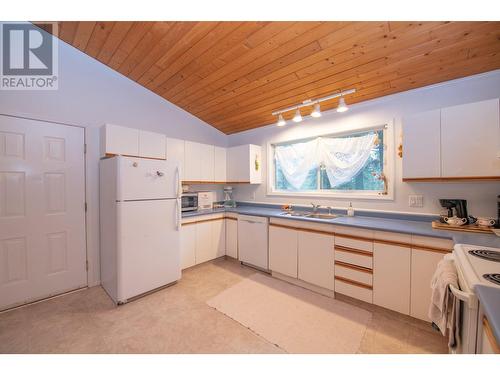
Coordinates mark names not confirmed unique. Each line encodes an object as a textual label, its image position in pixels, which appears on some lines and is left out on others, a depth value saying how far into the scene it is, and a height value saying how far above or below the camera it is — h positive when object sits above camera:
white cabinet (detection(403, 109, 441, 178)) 1.91 +0.40
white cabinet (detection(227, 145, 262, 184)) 3.53 +0.41
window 2.61 +0.31
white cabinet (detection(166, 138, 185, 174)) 3.01 +0.57
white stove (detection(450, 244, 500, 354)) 0.92 -0.46
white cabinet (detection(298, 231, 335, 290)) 2.28 -0.87
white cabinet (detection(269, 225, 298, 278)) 2.58 -0.86
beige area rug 1.65 -1.29
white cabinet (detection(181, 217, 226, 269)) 2.95 -0.86
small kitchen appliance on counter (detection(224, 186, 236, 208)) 4.00 -0.25
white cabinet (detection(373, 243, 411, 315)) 1.84 -0.87
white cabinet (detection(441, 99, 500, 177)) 1.67 +0.40
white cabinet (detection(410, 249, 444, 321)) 1.73 -0.83
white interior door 2.09 -0.25
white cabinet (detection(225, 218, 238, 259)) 3.28 -0.85
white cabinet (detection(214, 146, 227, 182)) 3.67 +0.42
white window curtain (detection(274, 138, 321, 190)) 3.16 +0.44
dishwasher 2.88 -0.82
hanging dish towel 1.09 -0.67
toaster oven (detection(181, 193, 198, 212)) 3.17 -0.24
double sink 2.73 -0.41
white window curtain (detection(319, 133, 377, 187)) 2.67 +0.43
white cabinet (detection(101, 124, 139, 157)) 2.40 +0.58
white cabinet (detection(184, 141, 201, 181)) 3.22 +0.42
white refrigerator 2.15 -0.44
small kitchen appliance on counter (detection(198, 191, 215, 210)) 3.42 -0.23
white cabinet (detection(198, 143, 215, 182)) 3.44 +0.43
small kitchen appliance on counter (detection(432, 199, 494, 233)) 1.78 -0.33
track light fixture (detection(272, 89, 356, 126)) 2.21 +1.02
